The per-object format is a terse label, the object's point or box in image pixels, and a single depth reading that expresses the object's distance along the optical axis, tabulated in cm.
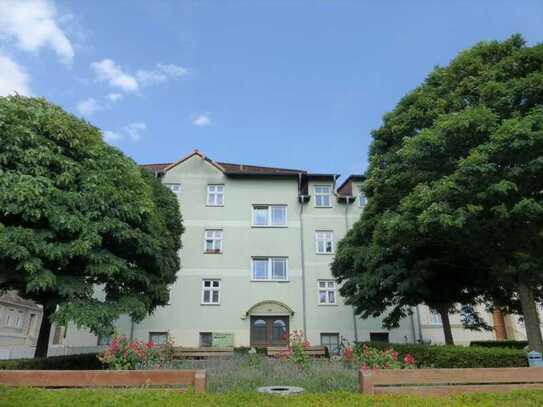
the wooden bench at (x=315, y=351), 1859
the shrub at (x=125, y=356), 1080
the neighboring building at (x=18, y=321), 3192
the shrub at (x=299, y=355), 1192
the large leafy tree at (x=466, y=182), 1059
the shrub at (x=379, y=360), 1008
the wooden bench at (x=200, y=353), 1794
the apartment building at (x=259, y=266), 2395
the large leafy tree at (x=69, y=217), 1058
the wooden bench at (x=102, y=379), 754
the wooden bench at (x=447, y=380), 746
